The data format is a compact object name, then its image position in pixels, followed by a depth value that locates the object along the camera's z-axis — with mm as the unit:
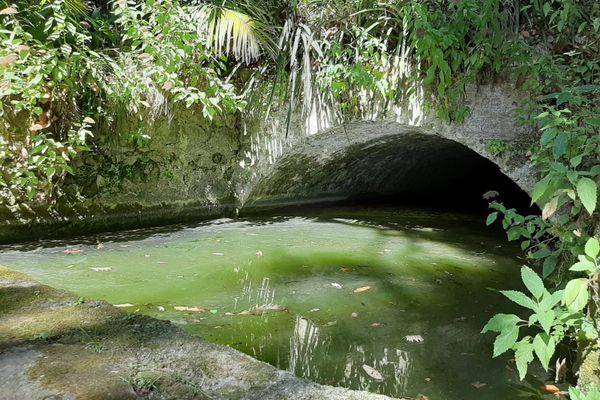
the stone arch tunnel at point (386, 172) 5684
